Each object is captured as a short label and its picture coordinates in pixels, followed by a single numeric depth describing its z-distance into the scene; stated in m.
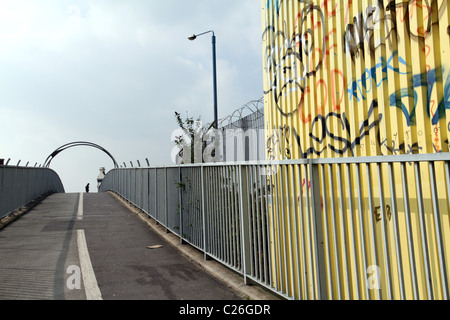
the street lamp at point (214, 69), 12.31
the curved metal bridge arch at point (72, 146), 49.72
